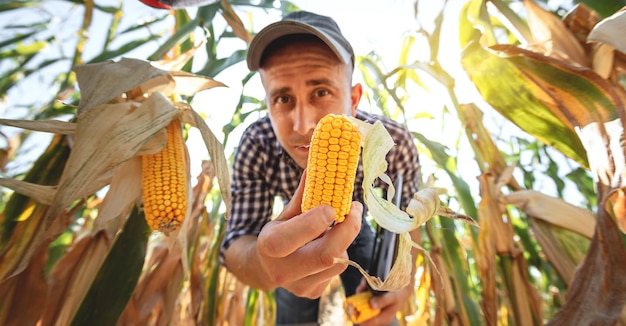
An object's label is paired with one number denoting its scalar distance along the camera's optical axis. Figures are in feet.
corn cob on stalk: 1.86
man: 1.45
